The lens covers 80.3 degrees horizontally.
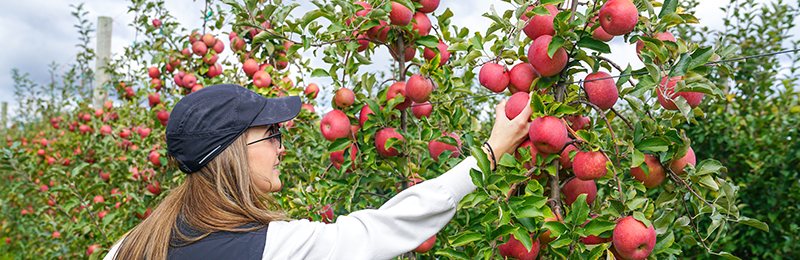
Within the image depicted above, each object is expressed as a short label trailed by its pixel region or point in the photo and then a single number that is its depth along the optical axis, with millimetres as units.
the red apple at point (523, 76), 1302
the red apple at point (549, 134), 1112
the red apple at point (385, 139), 1588
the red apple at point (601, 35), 1185
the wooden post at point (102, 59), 4145
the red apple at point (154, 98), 3179
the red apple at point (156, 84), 3248
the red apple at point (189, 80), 2914
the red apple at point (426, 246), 1644
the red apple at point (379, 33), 1648
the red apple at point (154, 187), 2740
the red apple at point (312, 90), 2611
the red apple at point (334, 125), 1653
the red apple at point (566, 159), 1273
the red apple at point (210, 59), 2971
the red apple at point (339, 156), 1694
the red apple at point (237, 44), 2732
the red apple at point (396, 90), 1621
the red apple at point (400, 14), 1545
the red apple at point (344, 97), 1688
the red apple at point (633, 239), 1067
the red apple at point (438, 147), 1584
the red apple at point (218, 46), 3084
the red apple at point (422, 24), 1674
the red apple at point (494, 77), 1336
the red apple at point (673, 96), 1105
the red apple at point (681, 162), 1192
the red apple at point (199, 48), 2986
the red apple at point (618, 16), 1070
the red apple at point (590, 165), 1105
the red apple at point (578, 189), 1313
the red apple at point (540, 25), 1237
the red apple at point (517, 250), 1198
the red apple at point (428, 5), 1674
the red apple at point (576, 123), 1324
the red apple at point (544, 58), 1169
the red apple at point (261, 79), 2510
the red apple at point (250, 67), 2605
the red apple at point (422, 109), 1733
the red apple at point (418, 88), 1540
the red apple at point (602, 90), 1211
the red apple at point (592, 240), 1183
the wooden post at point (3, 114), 8859
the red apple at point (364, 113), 1673
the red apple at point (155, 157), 2698
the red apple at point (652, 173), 1198
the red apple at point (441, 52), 1769
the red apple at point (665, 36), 1183
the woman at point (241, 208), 1115
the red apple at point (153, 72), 3352
